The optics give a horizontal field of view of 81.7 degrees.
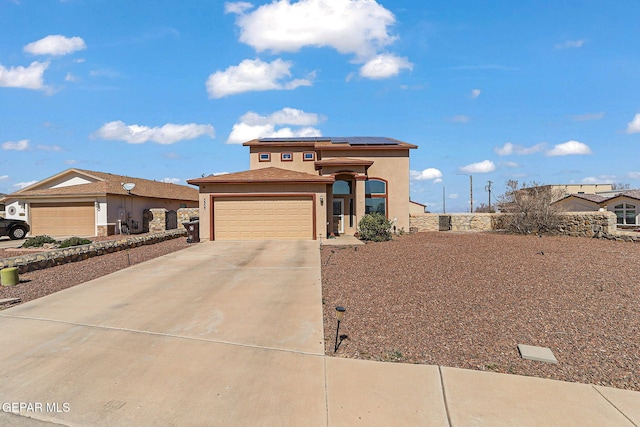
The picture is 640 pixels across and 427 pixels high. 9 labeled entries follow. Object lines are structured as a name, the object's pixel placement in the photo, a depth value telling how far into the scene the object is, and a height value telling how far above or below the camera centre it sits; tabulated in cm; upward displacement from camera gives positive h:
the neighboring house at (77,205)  2372 +103
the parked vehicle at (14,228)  2179 -39
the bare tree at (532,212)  2042 +18
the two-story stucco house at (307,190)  1850 +151
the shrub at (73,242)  1490 -88
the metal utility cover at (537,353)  483 -185
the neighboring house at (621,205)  2998 +81
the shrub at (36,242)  1594 -89
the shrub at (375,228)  1802 -54
